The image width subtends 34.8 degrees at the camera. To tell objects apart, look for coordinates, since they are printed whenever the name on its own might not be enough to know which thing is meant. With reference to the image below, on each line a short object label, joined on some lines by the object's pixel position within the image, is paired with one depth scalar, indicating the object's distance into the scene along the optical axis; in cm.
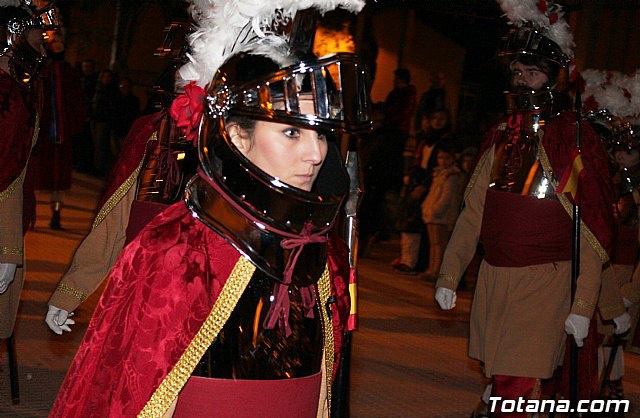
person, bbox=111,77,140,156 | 1692
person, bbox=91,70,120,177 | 1655
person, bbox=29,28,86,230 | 1109
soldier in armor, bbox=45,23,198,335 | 441
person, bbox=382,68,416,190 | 1254
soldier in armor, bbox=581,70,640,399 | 736
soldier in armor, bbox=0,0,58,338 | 514
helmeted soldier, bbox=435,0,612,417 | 534
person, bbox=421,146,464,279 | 1121
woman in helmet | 263
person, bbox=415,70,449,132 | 1306
